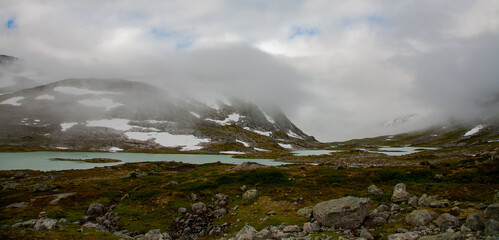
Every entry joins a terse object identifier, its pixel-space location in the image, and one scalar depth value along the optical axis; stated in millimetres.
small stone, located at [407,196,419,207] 24195
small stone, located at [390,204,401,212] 23047
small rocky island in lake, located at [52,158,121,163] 115969
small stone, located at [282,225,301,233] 19734
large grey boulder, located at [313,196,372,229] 19859
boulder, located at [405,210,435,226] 18891
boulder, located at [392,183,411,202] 26044
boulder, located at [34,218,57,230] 22862
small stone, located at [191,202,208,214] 30041
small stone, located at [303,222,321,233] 19448
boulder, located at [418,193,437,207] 23598
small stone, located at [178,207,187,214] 29938
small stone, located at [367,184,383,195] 30370
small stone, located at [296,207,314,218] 23603
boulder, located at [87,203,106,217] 30719
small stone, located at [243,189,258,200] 32906
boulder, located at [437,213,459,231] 17500
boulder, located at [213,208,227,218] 28531
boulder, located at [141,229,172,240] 21509
